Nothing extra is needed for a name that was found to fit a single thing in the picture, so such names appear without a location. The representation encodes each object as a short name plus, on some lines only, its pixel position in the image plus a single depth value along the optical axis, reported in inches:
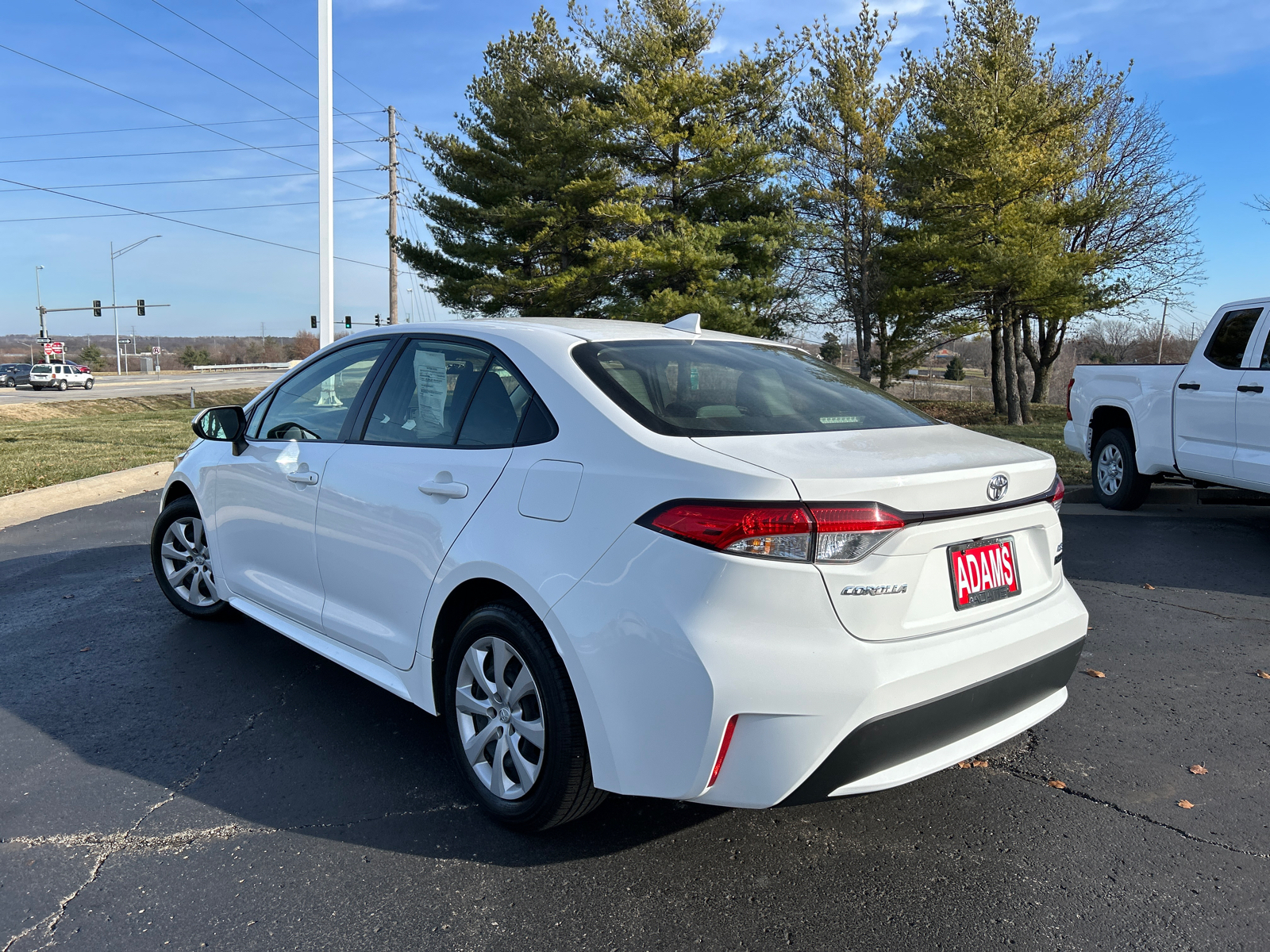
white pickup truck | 280.1
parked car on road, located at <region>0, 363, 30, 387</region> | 2085.4
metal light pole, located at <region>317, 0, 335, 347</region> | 572.1
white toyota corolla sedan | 93.5
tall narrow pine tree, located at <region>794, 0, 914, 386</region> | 1085.8
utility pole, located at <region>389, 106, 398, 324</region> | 1446.9
